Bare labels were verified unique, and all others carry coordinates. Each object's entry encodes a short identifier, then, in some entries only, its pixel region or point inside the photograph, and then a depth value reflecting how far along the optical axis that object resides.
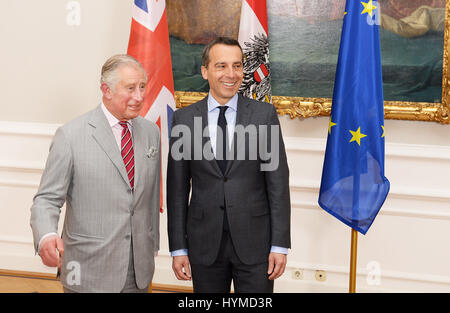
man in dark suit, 2.35
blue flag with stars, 3.13
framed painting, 3.55
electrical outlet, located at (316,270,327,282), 3.95
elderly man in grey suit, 2.07
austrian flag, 3.34
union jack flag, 3.39
